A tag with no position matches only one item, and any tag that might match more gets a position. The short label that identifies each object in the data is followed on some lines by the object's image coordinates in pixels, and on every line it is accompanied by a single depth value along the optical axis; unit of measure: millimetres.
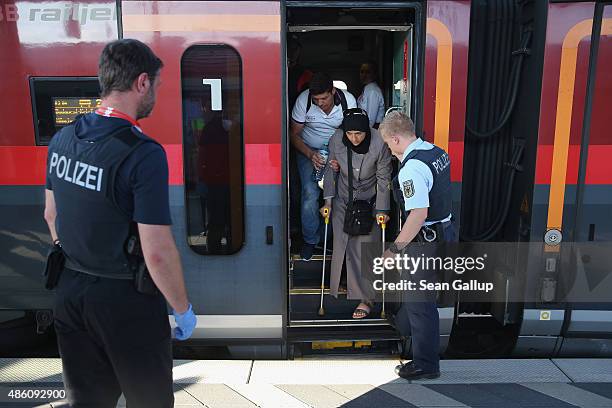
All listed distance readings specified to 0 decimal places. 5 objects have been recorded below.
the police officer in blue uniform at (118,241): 1778
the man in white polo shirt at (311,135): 4301
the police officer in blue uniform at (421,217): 3057
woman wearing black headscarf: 3844
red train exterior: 3230
